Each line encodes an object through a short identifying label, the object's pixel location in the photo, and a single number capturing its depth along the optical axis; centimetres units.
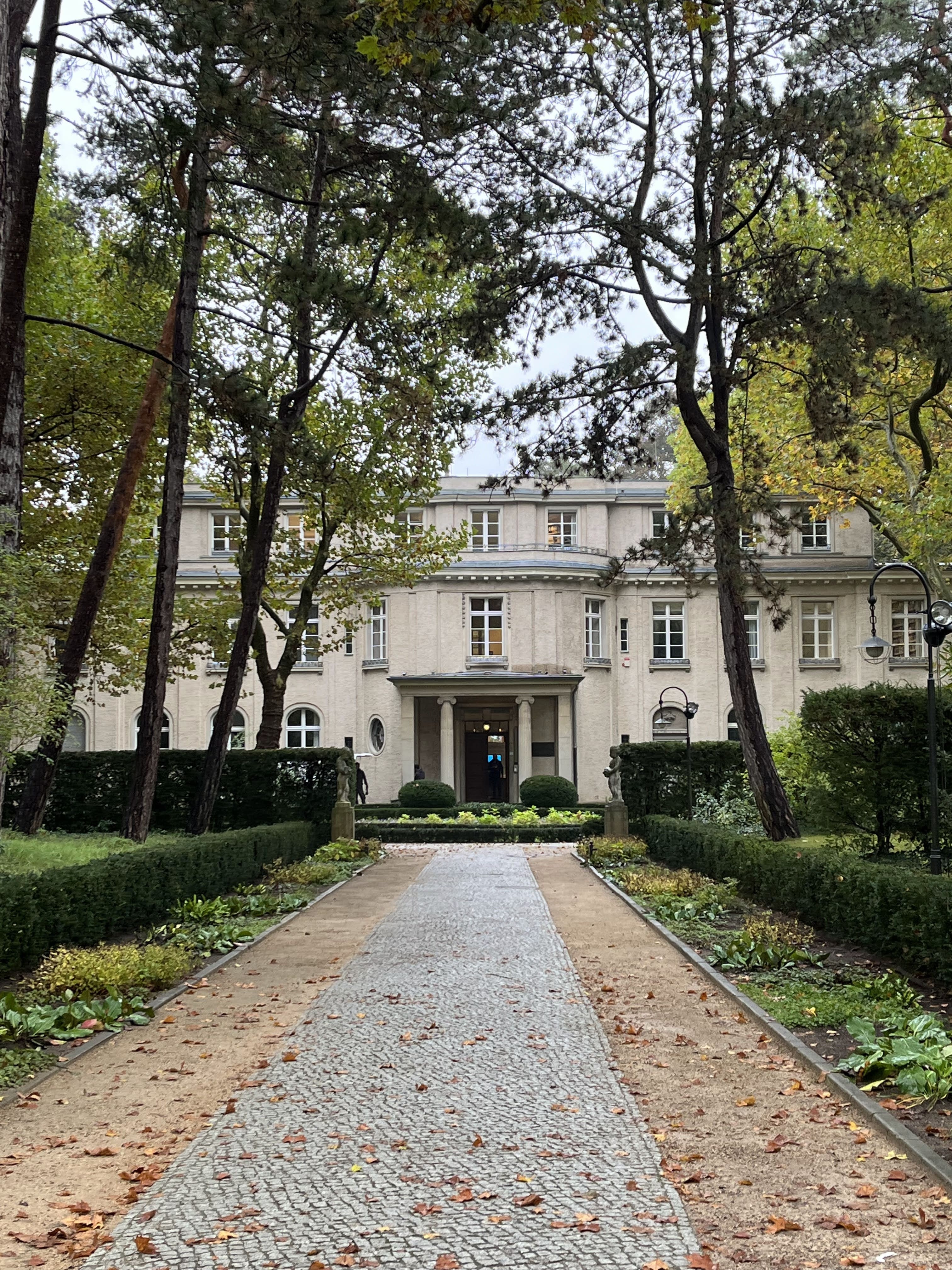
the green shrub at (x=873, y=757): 1318
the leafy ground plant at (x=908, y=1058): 589
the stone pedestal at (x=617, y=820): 2302
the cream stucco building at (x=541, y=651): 3744
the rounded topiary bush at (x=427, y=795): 3284
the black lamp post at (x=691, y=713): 2178
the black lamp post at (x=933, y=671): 1023
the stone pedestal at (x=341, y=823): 2273
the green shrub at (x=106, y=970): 845
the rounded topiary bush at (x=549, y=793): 3288
